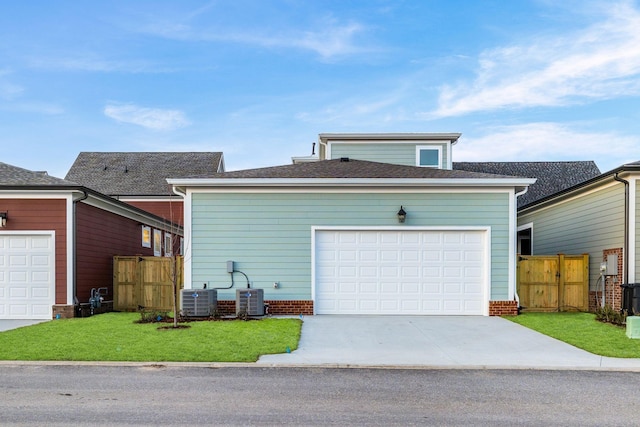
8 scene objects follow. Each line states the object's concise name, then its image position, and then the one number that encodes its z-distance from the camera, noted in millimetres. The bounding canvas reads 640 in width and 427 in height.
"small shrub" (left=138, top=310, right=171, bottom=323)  11366
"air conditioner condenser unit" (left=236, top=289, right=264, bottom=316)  11984
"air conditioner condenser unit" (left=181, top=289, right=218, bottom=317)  11914
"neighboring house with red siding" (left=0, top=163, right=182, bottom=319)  12352
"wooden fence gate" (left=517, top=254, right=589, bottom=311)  13523
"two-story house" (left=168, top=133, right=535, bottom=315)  12812
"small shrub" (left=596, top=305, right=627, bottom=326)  11156
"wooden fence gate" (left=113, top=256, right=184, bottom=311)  13797
